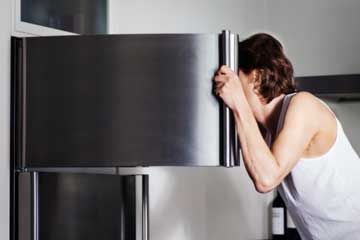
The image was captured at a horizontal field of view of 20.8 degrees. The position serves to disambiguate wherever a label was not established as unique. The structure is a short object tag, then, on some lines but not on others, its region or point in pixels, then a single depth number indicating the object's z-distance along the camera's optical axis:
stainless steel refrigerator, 3.32
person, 3.65
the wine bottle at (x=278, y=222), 6.10
